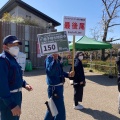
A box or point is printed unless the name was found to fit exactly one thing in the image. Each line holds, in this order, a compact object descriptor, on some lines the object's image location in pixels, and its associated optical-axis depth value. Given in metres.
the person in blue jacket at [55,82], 2.48
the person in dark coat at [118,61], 3.29
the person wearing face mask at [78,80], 3.64
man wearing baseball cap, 1.66
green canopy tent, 7.61
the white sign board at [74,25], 3.07
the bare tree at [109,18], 15.28
